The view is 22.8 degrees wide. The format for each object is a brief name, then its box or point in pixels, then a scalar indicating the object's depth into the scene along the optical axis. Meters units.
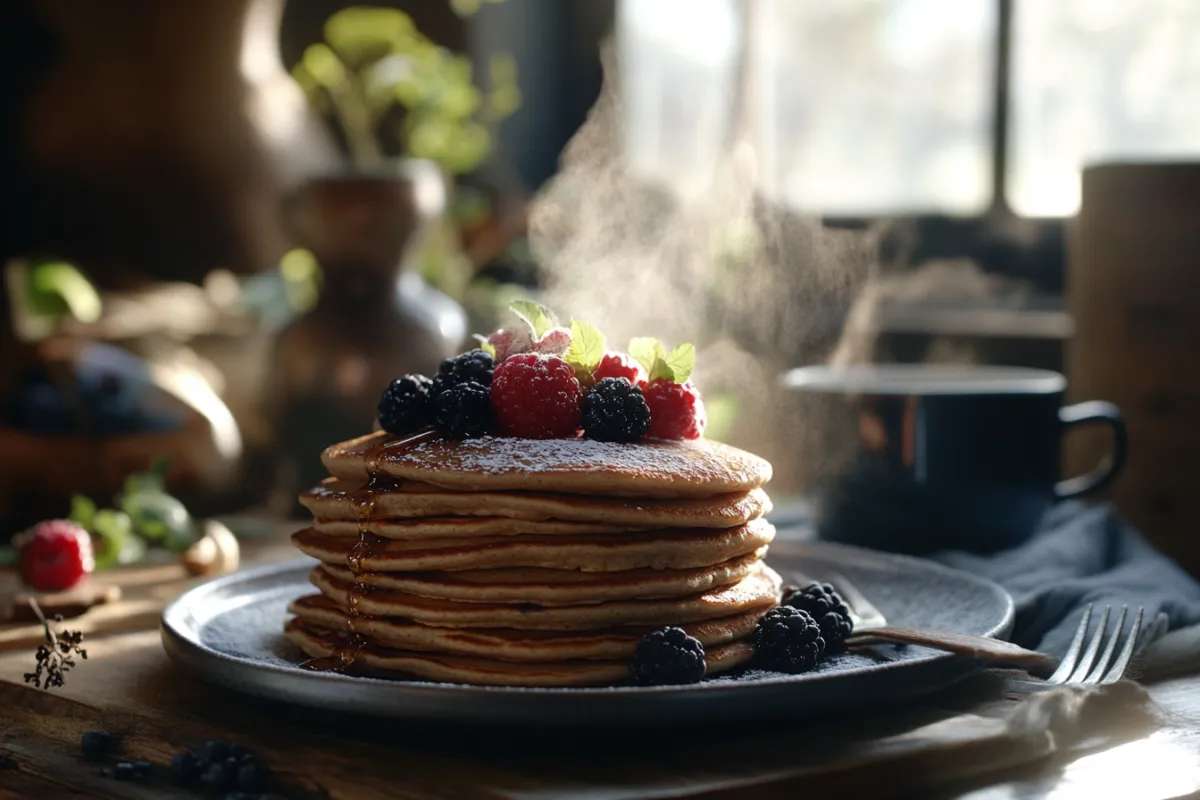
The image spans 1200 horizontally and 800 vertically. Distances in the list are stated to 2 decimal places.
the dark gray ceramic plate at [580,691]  0.72
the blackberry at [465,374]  0.84
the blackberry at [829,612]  0.81
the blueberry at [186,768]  0.74
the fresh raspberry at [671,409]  0.84
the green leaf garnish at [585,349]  0.84
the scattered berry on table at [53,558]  0.94
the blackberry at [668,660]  0.77
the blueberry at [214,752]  0.74
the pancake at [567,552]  0.79
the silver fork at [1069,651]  0.75
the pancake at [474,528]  0.79
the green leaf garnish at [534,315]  0.86
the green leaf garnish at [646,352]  0.85
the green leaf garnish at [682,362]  0.84
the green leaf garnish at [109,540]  1.03
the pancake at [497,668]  0.78
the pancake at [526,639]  0.78
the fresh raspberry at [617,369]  0.84
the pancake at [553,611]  0.79
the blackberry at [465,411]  0.83
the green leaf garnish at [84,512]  1.04
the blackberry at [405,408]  0.84
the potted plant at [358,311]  1.13
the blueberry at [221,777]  0.73
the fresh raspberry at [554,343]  0.85
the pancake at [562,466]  0.79
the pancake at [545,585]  0.78
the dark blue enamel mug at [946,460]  0.95
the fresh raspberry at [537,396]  0.82
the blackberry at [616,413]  0.82
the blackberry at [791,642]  0.80
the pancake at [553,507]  0.79
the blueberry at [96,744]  0.76
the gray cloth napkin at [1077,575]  0.85
